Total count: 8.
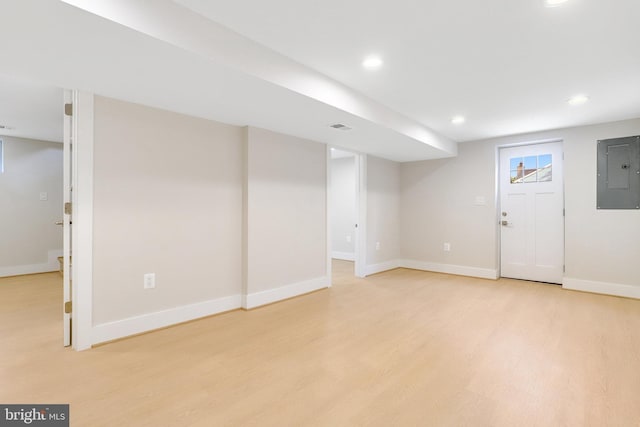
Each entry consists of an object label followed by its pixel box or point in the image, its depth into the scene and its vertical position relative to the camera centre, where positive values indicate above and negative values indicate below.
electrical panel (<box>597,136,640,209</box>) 3.94 +0.54
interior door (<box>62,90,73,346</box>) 2.49 +0.07
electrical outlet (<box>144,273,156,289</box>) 2.81 -0.60
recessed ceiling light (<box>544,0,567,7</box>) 1.74 +1.19
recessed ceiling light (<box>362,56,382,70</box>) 2.40 +1.19
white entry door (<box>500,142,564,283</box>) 4.57 +0.04
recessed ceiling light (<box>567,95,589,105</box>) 3.19 +1.20
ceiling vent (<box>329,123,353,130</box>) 3.41 +0.97
